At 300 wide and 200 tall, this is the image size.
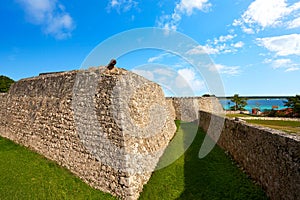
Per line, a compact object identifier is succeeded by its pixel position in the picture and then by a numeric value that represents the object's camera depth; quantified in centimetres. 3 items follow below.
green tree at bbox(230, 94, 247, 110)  4263
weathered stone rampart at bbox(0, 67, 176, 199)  577
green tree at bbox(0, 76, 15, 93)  3452
